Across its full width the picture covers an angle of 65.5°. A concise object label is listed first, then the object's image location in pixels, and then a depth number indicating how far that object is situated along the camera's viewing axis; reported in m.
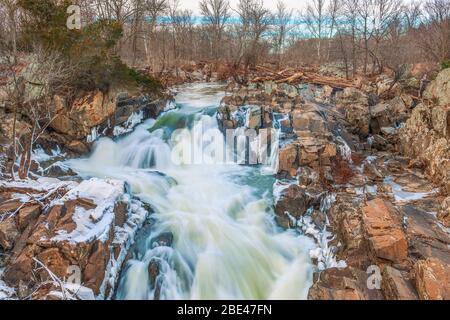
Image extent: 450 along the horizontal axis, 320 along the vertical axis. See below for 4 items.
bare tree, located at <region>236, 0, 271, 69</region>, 23.40
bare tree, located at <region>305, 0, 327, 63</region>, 32.63
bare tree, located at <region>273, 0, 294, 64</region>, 35.25
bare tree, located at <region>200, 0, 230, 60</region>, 32.16
